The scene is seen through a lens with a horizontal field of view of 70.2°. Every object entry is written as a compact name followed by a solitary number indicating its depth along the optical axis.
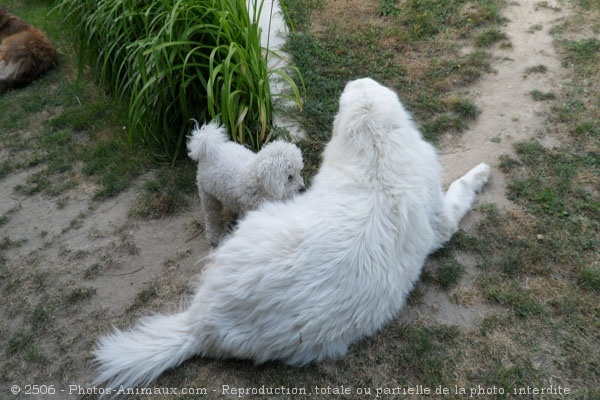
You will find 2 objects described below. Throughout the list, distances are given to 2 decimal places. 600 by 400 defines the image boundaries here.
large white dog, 2.02
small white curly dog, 2.54
